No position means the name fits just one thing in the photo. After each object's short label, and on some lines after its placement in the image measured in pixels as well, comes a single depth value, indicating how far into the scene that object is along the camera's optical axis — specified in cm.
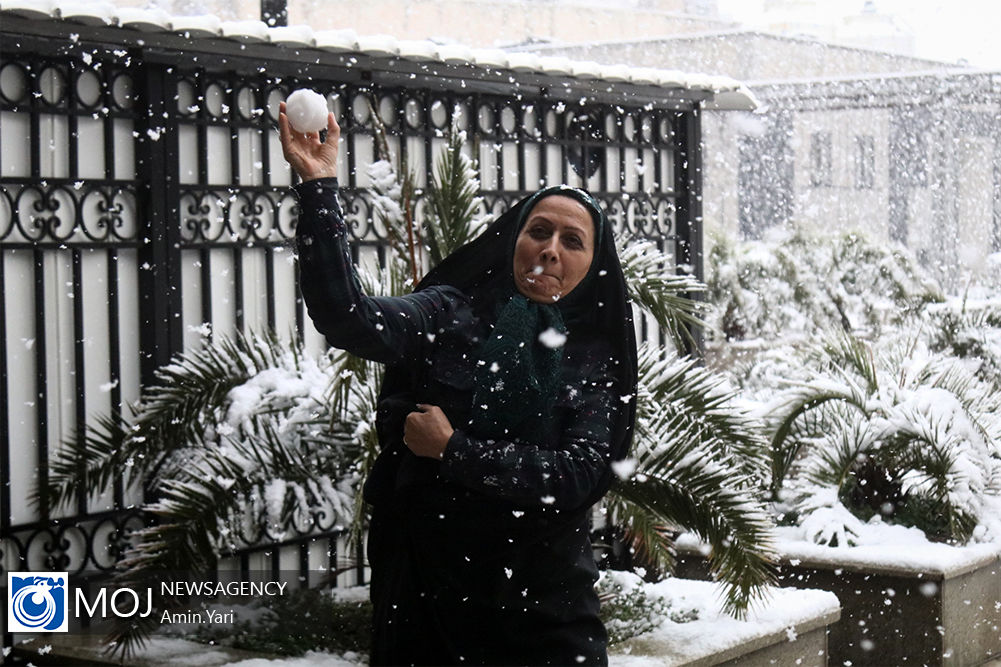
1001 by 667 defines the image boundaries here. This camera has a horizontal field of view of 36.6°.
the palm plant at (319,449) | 538
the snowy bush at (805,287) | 1758
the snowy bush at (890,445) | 693
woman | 339
